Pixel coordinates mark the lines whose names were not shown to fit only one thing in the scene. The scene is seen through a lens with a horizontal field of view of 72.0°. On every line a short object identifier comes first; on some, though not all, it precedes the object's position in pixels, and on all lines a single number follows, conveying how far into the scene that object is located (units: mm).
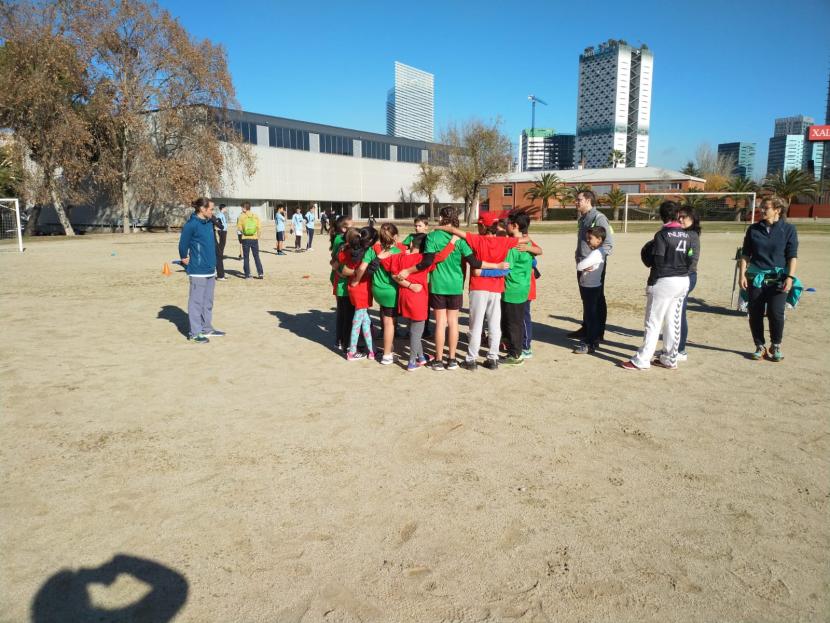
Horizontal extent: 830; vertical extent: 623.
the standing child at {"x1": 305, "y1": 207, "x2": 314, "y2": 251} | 23531
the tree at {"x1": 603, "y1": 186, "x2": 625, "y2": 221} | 61188
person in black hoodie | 6250
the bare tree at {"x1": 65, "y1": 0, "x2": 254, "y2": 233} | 35188
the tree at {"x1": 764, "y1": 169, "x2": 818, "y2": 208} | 53562
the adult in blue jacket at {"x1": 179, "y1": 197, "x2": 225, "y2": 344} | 7863
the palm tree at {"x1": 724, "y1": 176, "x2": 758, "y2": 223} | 53094
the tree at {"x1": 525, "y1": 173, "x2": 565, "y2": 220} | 67000
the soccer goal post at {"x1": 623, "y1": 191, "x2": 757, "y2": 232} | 54312
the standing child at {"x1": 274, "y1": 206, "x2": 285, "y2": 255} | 20531
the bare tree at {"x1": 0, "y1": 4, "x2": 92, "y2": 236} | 32094
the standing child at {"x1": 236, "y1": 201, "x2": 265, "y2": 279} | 13836
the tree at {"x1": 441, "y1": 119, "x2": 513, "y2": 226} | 58250
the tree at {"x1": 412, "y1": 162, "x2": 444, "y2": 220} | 65875
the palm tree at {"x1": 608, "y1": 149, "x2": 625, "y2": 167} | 103969
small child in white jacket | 7102
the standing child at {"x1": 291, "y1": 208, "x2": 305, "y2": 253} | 22672
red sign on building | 76562
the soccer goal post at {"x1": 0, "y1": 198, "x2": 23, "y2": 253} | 31562
